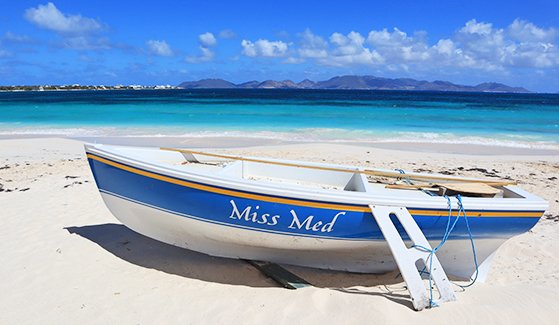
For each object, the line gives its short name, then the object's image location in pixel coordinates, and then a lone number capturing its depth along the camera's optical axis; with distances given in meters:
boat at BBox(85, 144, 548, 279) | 3.66
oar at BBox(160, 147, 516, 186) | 4.47
